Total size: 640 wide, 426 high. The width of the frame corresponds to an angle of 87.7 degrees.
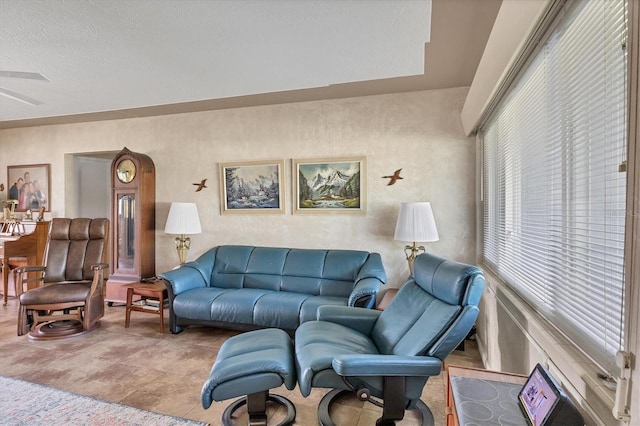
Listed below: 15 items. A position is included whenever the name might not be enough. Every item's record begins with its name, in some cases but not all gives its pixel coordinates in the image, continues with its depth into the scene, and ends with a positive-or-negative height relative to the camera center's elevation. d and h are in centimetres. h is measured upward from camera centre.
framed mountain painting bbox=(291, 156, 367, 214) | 381 +26
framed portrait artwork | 521 +35
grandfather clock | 440 -19
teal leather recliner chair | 167 -81
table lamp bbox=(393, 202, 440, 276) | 316 -16
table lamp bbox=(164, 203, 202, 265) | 397 -15
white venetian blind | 101 +13
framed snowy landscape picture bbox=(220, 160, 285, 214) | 414 +26
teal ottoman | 176 -90
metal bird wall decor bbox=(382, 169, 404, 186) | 369 +34
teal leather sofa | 315 -83
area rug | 202 -129
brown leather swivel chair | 338 -82
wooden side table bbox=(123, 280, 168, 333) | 356 -96
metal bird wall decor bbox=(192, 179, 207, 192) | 446 +30
